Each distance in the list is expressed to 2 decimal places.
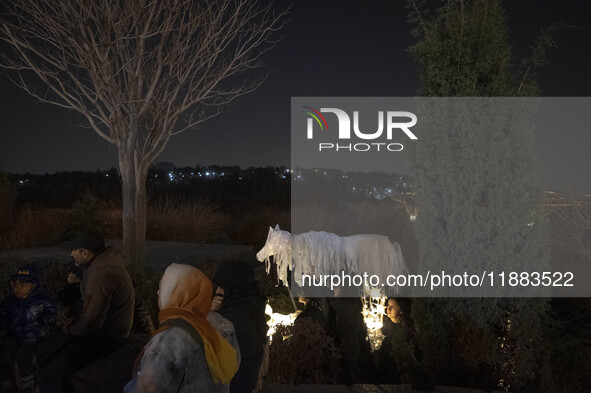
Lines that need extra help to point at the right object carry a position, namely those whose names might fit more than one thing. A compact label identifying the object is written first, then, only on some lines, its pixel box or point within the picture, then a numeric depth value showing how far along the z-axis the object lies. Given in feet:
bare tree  21.97
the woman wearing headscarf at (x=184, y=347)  6.49
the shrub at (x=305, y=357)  15.11
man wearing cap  11.44
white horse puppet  19.11
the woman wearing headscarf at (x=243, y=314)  10.70
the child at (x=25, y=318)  13.05
